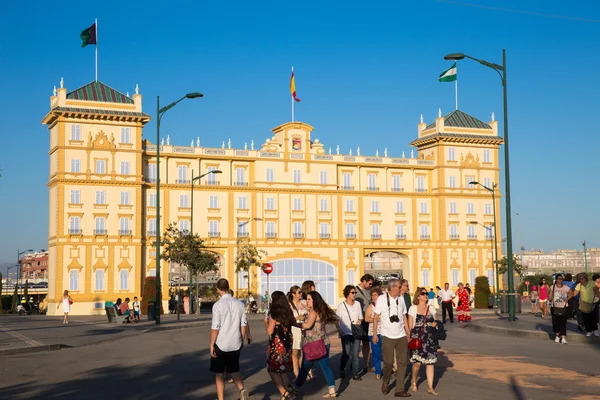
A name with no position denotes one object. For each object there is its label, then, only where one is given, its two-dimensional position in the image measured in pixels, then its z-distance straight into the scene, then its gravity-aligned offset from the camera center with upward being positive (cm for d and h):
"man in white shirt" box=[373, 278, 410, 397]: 1452 -109
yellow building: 7081 +531
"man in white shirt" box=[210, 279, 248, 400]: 1298 -106
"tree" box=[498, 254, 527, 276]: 8259 -67
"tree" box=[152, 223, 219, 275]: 6250 +79
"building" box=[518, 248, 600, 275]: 16038 -38
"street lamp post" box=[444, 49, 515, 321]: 3241 +331
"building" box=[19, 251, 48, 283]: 17762 +27
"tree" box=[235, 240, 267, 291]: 7162 +54
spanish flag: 8012 +1577
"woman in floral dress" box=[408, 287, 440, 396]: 1447 -122
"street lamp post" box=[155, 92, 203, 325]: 3966 +617
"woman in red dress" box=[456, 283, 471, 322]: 3731 -197
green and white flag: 5662 +1180
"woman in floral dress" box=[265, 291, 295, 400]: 1358 -121
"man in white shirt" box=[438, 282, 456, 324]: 3722 -162
